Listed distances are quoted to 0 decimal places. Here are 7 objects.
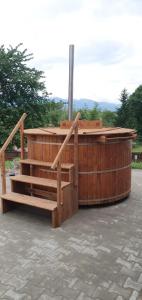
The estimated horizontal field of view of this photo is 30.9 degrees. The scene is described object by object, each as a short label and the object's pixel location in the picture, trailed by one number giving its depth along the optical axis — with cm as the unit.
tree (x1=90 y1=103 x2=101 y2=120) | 2918
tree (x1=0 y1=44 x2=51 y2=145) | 1161
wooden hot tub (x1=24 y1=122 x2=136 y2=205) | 466
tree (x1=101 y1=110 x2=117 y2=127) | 3386
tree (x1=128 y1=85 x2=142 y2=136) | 2641
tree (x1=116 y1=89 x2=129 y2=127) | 2492
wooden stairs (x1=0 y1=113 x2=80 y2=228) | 402
